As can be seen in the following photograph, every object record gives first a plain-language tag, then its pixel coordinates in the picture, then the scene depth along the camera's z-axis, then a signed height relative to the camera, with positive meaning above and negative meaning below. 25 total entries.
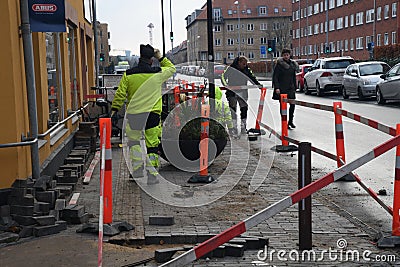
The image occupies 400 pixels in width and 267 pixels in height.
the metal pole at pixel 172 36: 53.11 +1.98
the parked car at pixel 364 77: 28.97 -0.94
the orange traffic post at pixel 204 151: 9.84 -1.36
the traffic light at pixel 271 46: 48.22 +0.88
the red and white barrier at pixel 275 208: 4.74 -1.11
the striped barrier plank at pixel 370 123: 6.80 -0.77
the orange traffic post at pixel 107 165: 7.05 -1.07
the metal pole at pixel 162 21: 46.50 +2.76
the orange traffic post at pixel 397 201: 6.34 -1.41
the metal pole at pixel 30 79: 7.78 -0.16
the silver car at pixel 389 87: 24.91 -1.20
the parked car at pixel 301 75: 40.69 -1.07
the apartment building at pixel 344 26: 67.38 +3.56
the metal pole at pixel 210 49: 12.64 +0.20
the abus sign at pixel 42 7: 8.05 +0.68
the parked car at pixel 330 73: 34.59 -0.86
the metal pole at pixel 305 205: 6.12 -1.33
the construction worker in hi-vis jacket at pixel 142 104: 9.92 -0.62
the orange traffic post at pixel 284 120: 13.32 -1.23
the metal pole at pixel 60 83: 12.40 -0.34
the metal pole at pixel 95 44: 25.19 +0.76
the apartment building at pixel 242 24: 121.94 +6.38
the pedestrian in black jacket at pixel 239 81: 16.17 -0.53
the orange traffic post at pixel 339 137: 9.70 -1.18
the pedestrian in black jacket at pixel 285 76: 16.94 -0.46
